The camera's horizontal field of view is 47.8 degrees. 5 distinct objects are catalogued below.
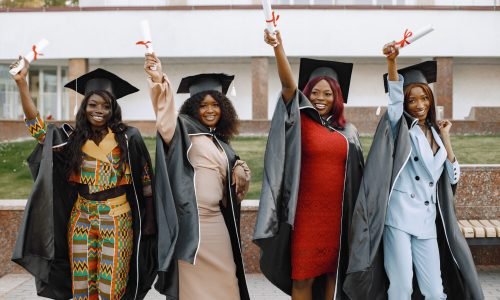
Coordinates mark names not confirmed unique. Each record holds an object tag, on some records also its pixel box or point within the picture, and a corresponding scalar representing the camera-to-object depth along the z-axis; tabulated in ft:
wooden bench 20.03
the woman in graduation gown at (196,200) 13.52
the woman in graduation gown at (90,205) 13.60
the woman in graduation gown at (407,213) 13.50
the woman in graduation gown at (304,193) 13.39
